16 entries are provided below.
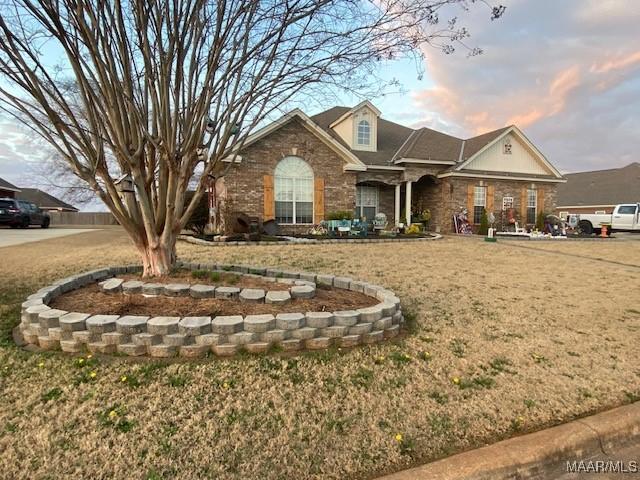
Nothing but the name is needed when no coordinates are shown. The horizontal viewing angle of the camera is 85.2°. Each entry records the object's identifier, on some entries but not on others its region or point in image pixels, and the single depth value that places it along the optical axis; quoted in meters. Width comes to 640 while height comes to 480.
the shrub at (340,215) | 13.89
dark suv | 17.92
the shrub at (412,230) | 14.36
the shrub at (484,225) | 16.50
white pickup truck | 19.41
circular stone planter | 2.67
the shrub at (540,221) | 17.48
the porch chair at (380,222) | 14.85
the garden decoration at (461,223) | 16.33
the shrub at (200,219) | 15.38
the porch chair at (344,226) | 12.96
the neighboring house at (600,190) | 27.72
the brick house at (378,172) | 13.60
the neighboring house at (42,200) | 45.41
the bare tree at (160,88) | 3.29
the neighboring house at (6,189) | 28.87
